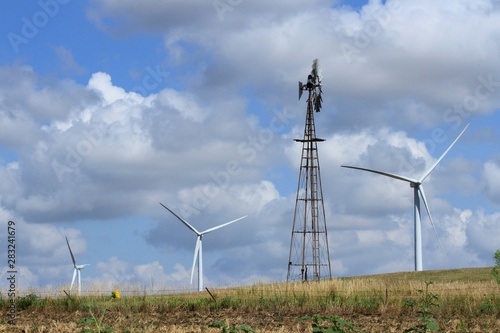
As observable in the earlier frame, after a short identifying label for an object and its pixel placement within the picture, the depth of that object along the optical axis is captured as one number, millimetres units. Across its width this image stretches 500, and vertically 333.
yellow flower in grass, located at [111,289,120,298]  33388
